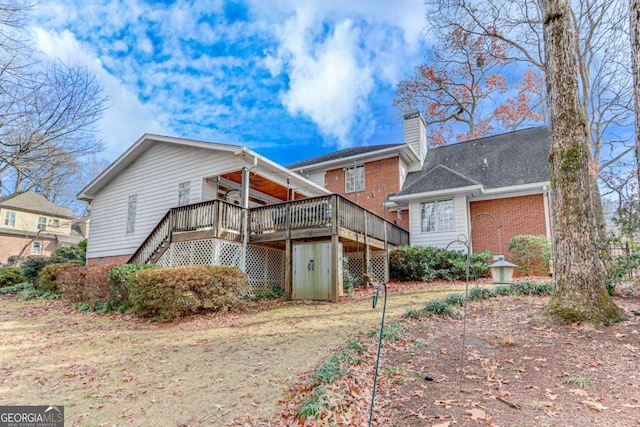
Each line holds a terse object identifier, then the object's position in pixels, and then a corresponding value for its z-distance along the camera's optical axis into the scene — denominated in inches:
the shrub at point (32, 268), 557.0
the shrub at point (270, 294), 426.0
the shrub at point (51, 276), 486.6
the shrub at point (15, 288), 547.7
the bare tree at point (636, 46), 162.1
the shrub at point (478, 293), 313.7
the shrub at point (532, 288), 314.1
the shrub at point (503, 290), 326.0
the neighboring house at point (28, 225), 1064.8
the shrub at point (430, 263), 473.4
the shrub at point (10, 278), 593.9
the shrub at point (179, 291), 309.1
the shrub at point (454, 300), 289.0
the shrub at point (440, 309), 263.1
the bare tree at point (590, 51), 520.1
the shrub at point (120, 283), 354.6
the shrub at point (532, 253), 456.8
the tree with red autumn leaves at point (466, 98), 842.2
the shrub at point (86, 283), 383.6
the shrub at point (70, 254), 732.4
